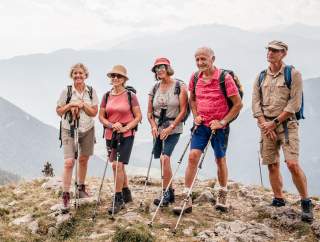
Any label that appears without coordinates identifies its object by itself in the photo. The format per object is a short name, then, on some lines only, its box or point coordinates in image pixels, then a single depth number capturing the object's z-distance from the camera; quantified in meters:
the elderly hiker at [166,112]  9.66
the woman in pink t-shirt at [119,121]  9.61
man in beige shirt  8.73
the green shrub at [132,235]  7.63
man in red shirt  8.98
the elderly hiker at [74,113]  9.64
